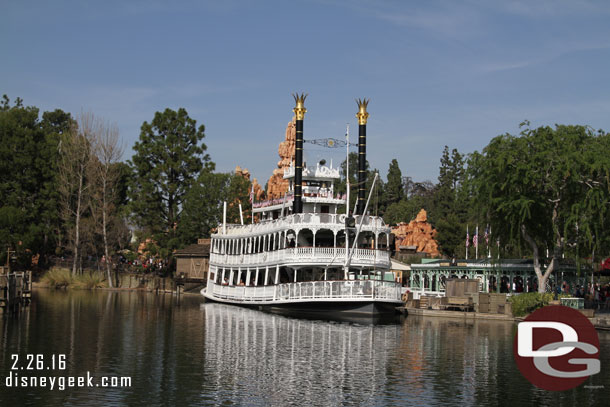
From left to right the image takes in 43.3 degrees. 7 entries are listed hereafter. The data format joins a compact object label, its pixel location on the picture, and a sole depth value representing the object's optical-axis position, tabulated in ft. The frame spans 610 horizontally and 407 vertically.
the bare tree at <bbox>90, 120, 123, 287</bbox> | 241.96
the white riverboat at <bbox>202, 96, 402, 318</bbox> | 140.15
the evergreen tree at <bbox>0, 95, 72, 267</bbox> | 250.98
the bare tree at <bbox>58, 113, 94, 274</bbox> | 245.45
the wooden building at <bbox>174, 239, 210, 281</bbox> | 239.91
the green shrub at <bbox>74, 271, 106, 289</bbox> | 236.02
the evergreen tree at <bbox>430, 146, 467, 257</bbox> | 262.67
